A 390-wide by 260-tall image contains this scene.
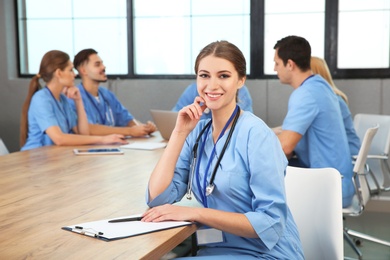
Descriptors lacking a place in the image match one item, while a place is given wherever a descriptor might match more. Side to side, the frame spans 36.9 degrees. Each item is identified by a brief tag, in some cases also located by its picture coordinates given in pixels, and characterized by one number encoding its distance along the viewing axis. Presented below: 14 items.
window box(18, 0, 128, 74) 5.64
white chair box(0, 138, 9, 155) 3.61
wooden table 1.54
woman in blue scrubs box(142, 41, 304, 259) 1.76
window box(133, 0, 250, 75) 5.31
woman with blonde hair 3.85
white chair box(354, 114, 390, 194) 3.65
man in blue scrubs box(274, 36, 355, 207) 3.31
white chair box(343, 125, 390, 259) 3.12
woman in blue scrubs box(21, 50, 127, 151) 3.70
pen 1.79
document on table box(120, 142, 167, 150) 3.58
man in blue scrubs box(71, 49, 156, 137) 4.44
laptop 3.82
